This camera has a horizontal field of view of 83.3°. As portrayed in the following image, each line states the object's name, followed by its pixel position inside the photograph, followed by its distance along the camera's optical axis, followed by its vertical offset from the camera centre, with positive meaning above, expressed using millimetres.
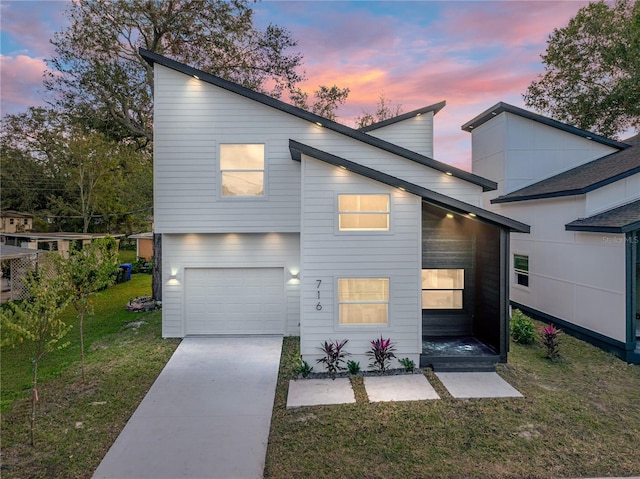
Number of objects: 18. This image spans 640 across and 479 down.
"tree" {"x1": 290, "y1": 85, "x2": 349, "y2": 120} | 19797 +7921
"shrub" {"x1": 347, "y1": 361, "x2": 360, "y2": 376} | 7492 -2627
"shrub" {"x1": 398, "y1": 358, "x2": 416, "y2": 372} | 7586 -2580
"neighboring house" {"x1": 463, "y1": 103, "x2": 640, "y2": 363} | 8328 +722
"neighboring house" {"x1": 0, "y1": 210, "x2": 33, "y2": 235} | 33719 +2101
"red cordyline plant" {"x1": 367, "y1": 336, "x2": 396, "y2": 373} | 7504 -2336
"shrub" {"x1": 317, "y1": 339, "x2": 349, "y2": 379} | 7461 -2380
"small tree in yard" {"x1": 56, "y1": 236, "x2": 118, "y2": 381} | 7057 -558
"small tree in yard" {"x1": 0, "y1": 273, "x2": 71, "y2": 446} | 5195 -1130
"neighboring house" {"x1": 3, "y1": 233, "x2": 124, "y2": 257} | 20781 +128
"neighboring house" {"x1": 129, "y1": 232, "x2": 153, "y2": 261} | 26522 -514
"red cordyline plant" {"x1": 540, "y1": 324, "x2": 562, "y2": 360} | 8181 -2308
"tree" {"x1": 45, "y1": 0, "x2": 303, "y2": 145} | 13125 +7497
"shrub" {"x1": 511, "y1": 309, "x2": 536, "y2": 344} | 9328 -2329
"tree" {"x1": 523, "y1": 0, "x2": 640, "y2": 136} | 17891 +8827
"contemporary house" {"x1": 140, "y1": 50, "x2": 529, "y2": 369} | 7664 +164
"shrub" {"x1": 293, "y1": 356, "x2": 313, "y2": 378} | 7379 -2643
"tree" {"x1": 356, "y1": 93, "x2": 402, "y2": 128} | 23266 +8306
